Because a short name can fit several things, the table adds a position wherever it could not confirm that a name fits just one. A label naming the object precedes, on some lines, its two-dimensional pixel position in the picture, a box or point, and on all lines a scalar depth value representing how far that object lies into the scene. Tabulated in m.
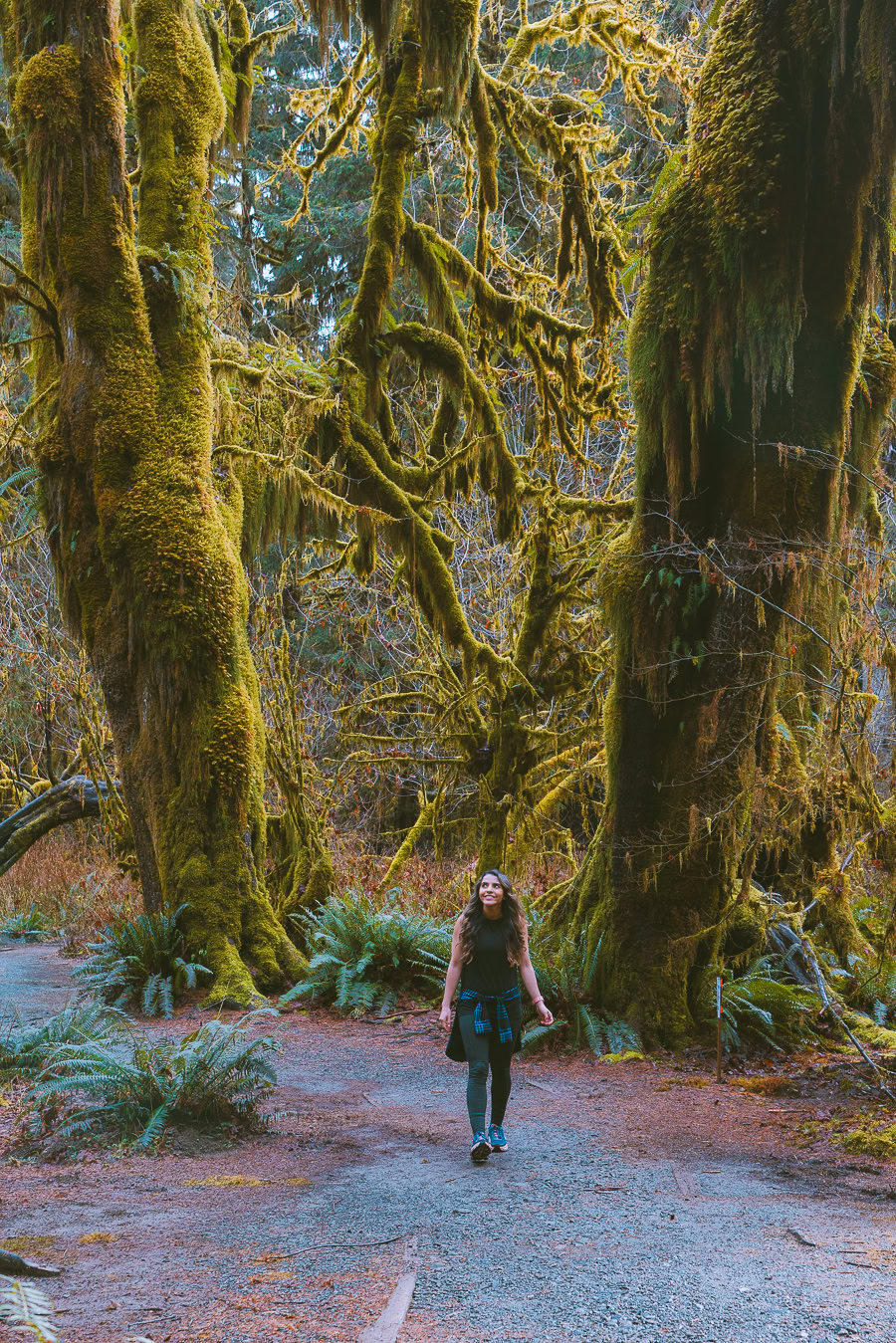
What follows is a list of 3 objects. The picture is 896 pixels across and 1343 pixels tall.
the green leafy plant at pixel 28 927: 17.04
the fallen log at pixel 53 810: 14.88
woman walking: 5.77
